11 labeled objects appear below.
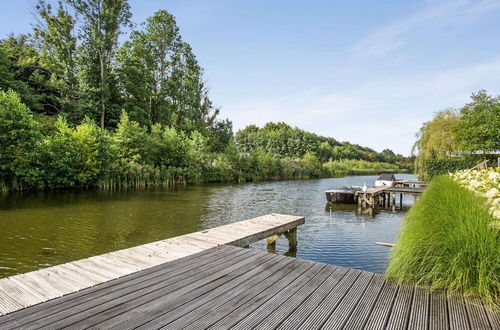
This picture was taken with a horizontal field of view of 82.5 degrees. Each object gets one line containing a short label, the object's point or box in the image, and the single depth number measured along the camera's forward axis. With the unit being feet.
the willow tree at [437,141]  70.59
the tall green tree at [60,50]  81.87
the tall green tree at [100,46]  82.33
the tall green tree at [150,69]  95.61
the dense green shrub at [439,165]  65.82
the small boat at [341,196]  51.85
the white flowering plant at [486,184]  9.42
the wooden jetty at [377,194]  47.35
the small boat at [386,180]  69.80
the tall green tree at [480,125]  57.57
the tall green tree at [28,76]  72.79
